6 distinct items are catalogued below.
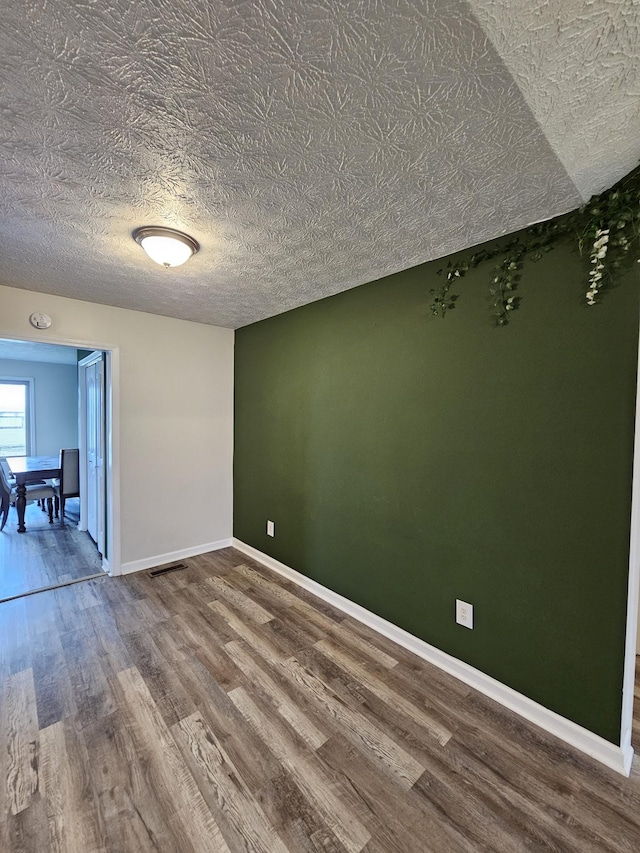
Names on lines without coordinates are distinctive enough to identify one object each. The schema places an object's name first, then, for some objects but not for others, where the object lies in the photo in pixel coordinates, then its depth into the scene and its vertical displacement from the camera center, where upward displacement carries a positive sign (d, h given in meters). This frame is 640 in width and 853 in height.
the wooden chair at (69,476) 4.14 -0.80
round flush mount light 1.72 +0.88
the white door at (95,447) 3.37 -0.38
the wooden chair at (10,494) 4.16 -1.04
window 6.27 -0.13
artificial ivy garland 1.37 +0.81
